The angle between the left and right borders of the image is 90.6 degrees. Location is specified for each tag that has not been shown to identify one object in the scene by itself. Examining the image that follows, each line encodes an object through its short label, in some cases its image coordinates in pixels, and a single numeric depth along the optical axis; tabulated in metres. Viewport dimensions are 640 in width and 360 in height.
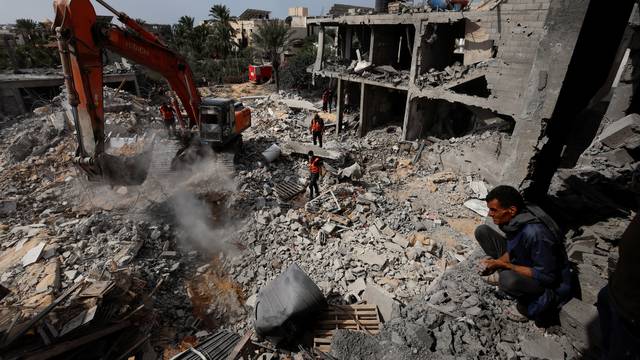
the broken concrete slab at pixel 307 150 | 11.60
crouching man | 2.98
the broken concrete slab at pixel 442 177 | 11.06
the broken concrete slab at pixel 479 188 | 9.92
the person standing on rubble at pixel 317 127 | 13.18
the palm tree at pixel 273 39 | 25.38
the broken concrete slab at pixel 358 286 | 6.36
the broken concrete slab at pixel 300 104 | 20.50
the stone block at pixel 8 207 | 8.52
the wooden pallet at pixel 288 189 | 10.30
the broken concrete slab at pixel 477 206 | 9.18
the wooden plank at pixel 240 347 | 4.88
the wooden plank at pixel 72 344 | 4.34
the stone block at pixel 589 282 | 3.45
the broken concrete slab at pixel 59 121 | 13.18
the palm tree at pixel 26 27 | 29.55
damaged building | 4.34
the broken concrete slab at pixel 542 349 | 3.00
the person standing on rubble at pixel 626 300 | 1.85
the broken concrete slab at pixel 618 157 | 6.56
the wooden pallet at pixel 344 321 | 4.79
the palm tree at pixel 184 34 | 30.77
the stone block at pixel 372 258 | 7.13
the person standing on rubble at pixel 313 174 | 9.72
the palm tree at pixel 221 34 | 31.78
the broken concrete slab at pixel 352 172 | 10.66
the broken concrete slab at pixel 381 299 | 5.48
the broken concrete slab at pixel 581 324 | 2.92
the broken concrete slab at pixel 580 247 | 4.13
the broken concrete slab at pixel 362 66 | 15.48
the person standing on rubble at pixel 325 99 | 19.97
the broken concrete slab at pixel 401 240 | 7.81
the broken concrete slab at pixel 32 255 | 6.52
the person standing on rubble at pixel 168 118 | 13.17
